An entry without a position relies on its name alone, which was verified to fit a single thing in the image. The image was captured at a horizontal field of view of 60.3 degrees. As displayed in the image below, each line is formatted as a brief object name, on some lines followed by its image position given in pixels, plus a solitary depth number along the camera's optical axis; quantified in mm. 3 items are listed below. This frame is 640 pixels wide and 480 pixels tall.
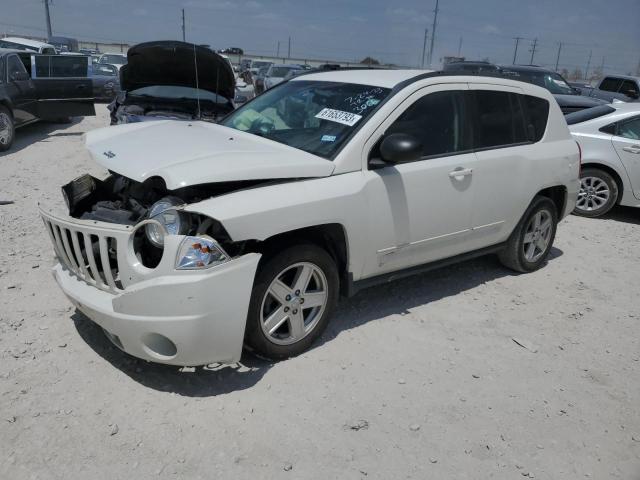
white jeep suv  2977
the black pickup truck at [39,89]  9508
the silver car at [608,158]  7605
